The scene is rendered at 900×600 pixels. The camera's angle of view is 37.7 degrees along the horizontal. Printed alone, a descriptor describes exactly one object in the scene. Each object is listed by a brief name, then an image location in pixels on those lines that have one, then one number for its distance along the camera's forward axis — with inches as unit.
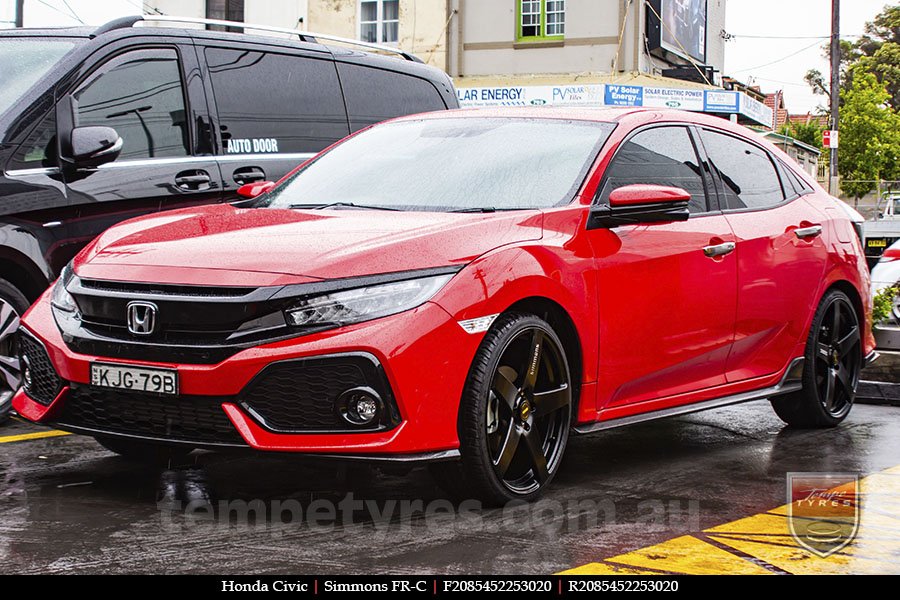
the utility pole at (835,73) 1406.3
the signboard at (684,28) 1218.0
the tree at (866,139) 2267.5
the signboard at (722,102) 1211.9
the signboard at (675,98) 1146.0
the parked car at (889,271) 457.6
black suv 258.7
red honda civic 176.9
